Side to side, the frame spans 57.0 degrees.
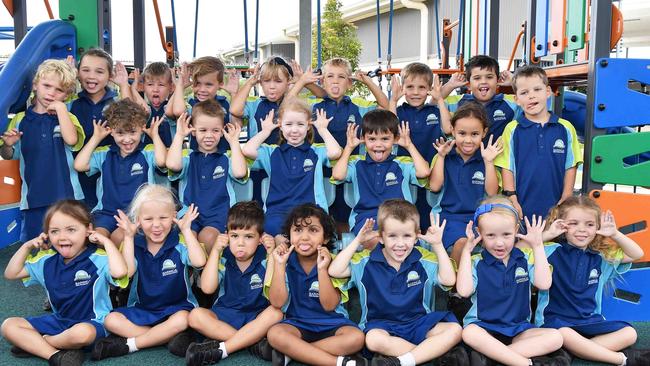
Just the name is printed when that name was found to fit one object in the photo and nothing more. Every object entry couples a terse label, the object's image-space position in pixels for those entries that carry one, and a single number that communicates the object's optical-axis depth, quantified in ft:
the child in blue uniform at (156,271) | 9.29
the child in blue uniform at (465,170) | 11.01
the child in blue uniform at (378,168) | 11.28
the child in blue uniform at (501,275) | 9.00
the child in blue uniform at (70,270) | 9.39
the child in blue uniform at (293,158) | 11.62
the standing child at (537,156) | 11.03
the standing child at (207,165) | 11.30
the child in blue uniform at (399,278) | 8.87
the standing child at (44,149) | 12.01
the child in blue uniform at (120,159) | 11.61
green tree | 64.59
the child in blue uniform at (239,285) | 9.19
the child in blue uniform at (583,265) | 9.19
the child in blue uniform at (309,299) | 8.65
